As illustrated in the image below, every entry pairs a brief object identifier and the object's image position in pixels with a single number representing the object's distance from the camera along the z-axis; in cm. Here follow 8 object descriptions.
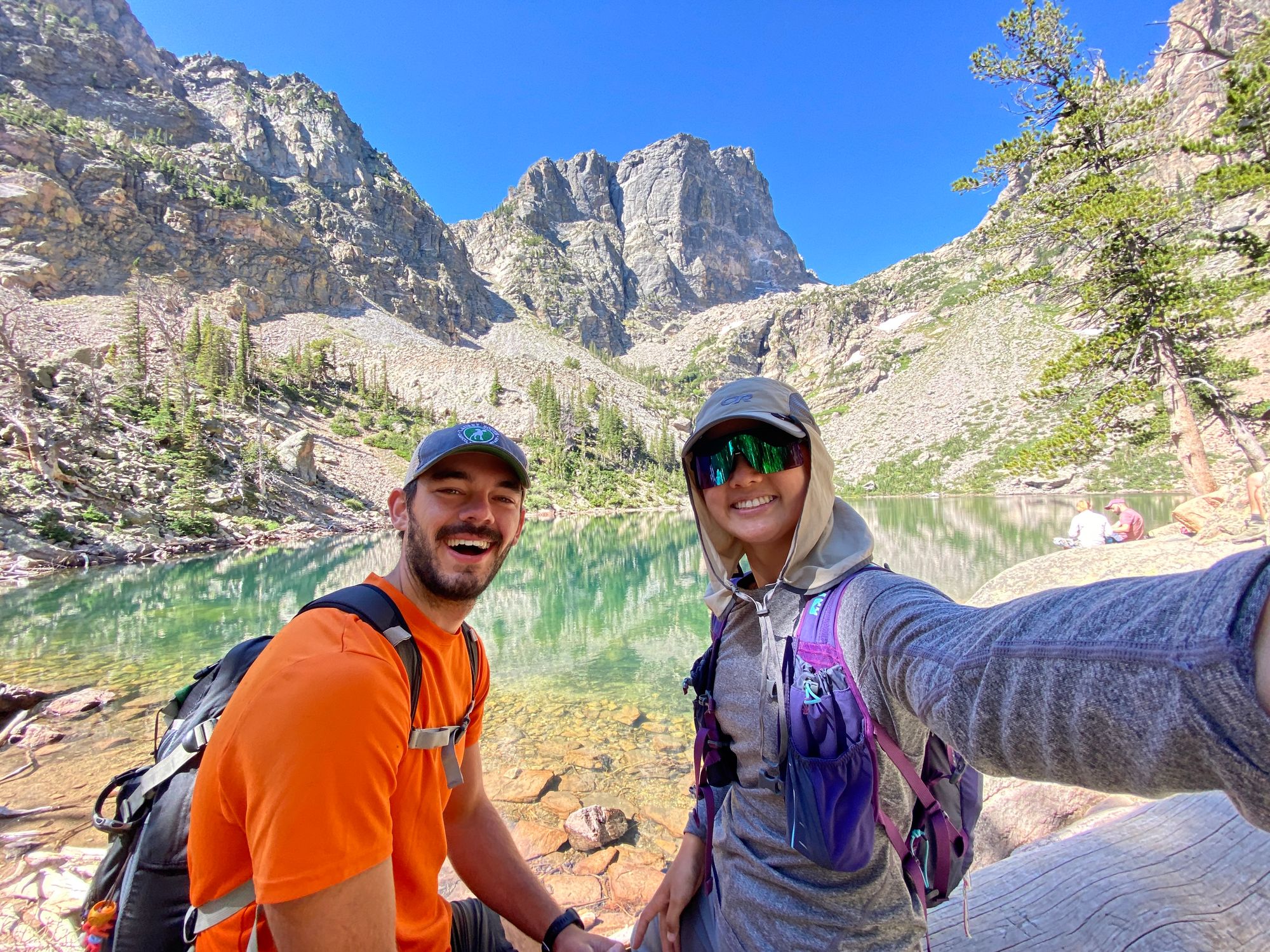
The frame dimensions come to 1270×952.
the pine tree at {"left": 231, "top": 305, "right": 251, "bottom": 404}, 4336
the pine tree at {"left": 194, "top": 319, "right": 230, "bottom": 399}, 4297
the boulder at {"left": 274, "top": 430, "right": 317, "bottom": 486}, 3606
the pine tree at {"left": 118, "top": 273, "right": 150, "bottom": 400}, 3475
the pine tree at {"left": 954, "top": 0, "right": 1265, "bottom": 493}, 965
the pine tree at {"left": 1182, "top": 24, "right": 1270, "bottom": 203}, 851
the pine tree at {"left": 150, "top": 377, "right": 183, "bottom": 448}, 2934
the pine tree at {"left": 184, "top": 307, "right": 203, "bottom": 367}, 4847
